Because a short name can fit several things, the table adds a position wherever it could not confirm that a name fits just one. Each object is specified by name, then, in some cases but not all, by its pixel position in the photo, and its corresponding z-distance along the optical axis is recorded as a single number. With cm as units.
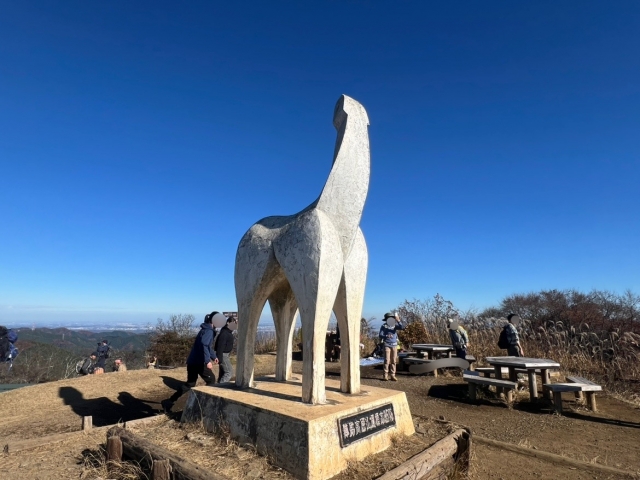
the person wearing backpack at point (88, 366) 962
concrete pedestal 324
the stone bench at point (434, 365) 891
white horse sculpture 387
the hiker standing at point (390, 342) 866
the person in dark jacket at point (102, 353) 981
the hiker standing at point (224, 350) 735
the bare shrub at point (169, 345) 1330
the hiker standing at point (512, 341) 900
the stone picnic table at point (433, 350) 990
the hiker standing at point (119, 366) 983
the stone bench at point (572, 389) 623
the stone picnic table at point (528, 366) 675
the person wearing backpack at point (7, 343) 789
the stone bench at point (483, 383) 681
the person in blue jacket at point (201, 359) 674
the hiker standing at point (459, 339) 954
